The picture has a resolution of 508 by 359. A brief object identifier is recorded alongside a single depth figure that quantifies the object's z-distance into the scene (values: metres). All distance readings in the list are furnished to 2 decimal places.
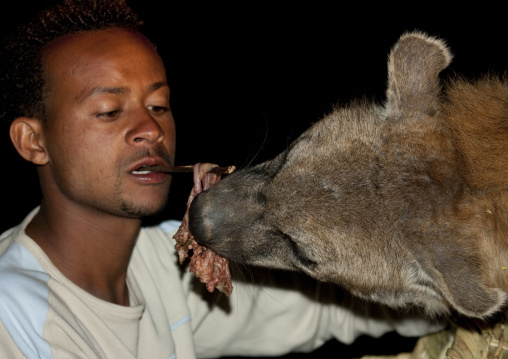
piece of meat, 1.15
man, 1.12
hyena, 1.07
